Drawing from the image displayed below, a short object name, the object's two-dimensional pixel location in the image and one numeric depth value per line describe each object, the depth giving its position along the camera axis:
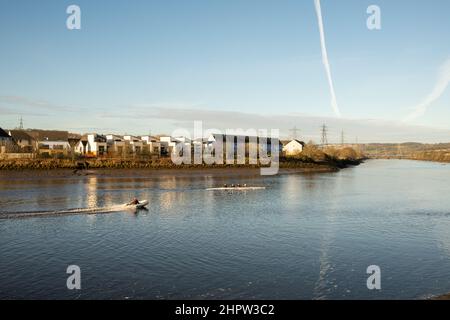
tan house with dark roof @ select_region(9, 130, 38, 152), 112.84
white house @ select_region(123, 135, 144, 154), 114.38
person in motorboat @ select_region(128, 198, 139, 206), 39.65
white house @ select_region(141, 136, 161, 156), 120.39
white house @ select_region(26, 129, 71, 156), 114.25
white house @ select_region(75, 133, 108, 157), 110.62
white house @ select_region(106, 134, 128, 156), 107.60
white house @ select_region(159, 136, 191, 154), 125.44
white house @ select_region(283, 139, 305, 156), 145.18
